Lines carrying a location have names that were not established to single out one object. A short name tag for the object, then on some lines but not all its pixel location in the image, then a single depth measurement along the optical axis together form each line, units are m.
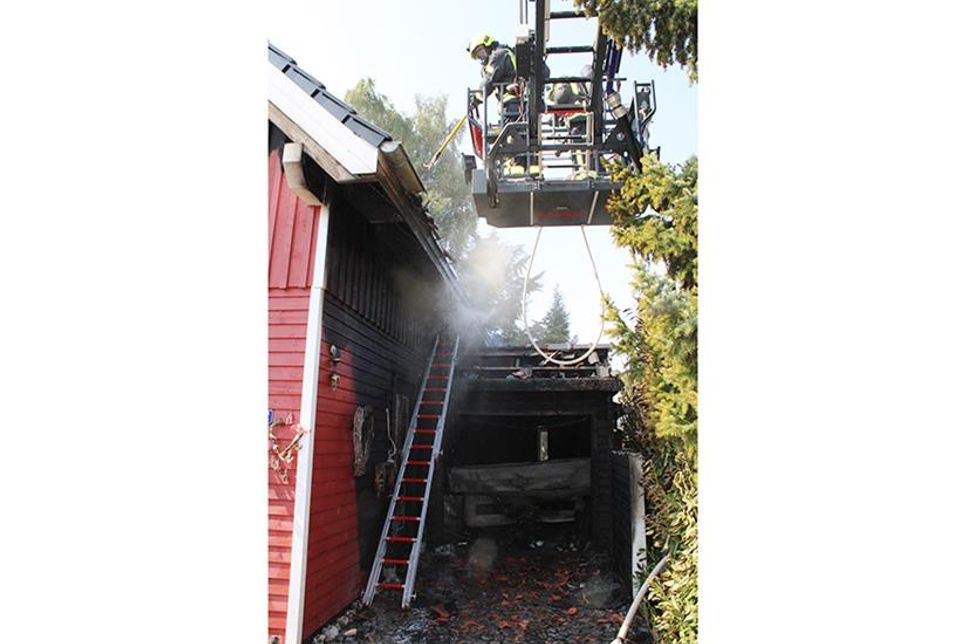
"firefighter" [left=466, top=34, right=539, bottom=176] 5.91
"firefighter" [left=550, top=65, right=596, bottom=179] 5.95
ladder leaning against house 6.82
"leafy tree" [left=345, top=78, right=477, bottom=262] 22.16
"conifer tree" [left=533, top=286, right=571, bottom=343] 28.81
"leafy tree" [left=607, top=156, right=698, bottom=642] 3.44
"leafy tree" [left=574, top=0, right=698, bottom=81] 3.86
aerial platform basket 5.48
